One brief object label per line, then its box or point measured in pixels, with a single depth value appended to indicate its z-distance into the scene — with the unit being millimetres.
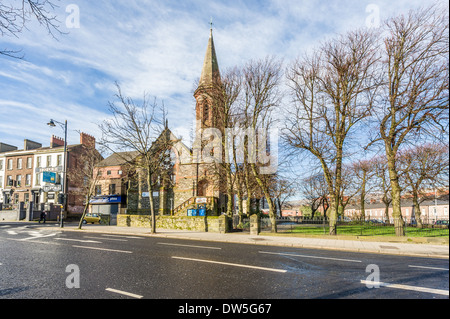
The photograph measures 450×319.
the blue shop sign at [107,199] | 45312
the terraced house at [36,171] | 44812
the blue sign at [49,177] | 34572
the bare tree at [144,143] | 22484
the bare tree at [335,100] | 19156
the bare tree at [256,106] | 22711
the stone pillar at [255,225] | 20531
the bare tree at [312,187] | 42675
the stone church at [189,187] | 36125
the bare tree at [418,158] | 24495
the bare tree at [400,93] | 15133
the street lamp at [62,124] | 25203
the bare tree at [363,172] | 39875
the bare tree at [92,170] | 25703
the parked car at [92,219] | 34781
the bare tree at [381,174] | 35044
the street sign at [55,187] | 32463
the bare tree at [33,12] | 5514
